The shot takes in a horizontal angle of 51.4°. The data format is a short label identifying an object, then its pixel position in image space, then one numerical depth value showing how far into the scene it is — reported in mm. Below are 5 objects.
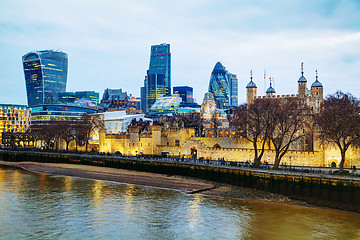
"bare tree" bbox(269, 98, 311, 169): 61188
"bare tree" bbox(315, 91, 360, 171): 53656
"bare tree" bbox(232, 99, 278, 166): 65000
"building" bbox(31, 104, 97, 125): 192625
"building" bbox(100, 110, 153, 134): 148125
